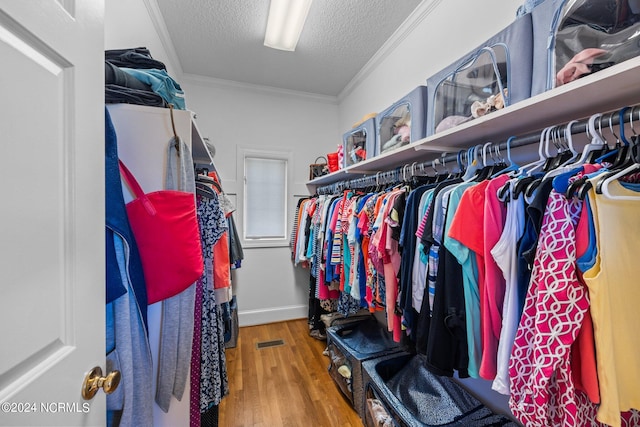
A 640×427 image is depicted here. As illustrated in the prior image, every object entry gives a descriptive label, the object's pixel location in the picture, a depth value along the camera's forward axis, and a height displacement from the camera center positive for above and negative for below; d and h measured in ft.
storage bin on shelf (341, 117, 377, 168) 6.15 +1.84
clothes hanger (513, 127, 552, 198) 2.44 +0.44
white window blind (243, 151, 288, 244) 9.74 +0.51
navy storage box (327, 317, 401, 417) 5.36 -3.27
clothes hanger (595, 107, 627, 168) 2.14 +0.53
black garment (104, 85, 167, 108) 2.86 +1.34
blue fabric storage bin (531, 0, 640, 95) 2.23 +1.73
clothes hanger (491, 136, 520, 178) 2.97 +0.54
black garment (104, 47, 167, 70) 3.21 +1.95
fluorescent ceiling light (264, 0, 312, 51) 5.66 +4.68
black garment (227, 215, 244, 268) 6.21 -0.93
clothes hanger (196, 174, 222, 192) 4.52 +0.55
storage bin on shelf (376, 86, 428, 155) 4.62 +1.89
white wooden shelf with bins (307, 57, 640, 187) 2.10 +1.12
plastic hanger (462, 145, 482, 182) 3.51 +0.68
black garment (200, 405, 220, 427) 4.40 -3.73
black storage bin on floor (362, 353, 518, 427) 3.99 -3.34
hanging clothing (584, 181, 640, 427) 1.80 -0.65
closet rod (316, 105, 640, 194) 2.20 +0.86
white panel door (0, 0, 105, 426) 1.28 -0.02
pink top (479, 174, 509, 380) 2.56 -0.85
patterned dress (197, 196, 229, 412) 4.02 -1.87
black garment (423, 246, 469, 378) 2.80 -1.32
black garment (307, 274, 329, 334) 8.70 -3.58
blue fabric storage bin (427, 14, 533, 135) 2.95 +1.88
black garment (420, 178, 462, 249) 3.23 -0.25
